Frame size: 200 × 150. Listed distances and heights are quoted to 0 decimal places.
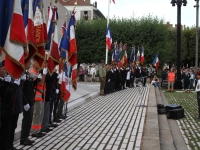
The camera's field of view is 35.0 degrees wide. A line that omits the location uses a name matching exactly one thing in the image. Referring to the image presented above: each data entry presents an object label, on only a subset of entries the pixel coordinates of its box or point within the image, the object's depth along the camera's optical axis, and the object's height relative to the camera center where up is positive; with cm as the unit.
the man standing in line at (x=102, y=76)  1869 -4
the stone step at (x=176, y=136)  748 -161
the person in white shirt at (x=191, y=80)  2478 -27
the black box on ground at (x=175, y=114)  1107 -131
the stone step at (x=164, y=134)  733 -155
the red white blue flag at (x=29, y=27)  593 +90
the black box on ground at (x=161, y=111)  1193 -131
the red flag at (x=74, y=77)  999 -7
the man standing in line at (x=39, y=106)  760 -79
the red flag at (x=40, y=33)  647 +87
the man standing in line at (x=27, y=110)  669 -78
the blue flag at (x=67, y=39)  947 +108
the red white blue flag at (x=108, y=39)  2367 +275
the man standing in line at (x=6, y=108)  530 -58
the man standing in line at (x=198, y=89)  1121 -45
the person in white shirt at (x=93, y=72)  3414 +35
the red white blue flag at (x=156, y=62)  3178 +142
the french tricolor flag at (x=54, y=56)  798 +48
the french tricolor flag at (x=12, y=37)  480 +56
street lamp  2417 +217
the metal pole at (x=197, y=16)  2779 +528
